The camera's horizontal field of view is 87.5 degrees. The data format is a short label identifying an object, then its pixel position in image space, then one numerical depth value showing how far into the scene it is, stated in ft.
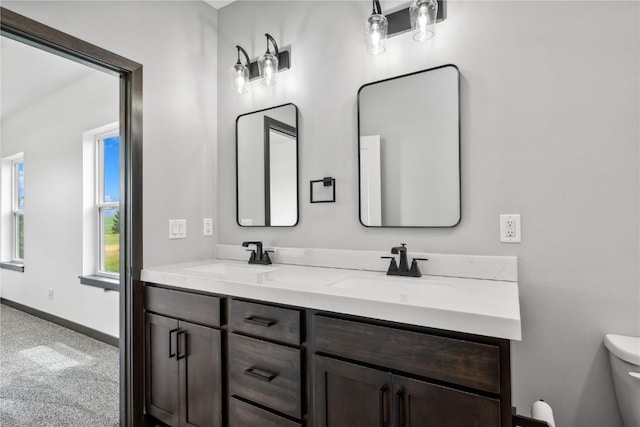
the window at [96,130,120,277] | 10.71
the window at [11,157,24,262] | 14.93
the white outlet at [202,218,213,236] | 7.36
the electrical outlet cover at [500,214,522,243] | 4.73
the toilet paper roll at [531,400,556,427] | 4.04
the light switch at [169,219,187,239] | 6.65
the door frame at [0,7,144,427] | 5.87
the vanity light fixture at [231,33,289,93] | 6.56
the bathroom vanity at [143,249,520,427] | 3.18
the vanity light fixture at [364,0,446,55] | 4.95
